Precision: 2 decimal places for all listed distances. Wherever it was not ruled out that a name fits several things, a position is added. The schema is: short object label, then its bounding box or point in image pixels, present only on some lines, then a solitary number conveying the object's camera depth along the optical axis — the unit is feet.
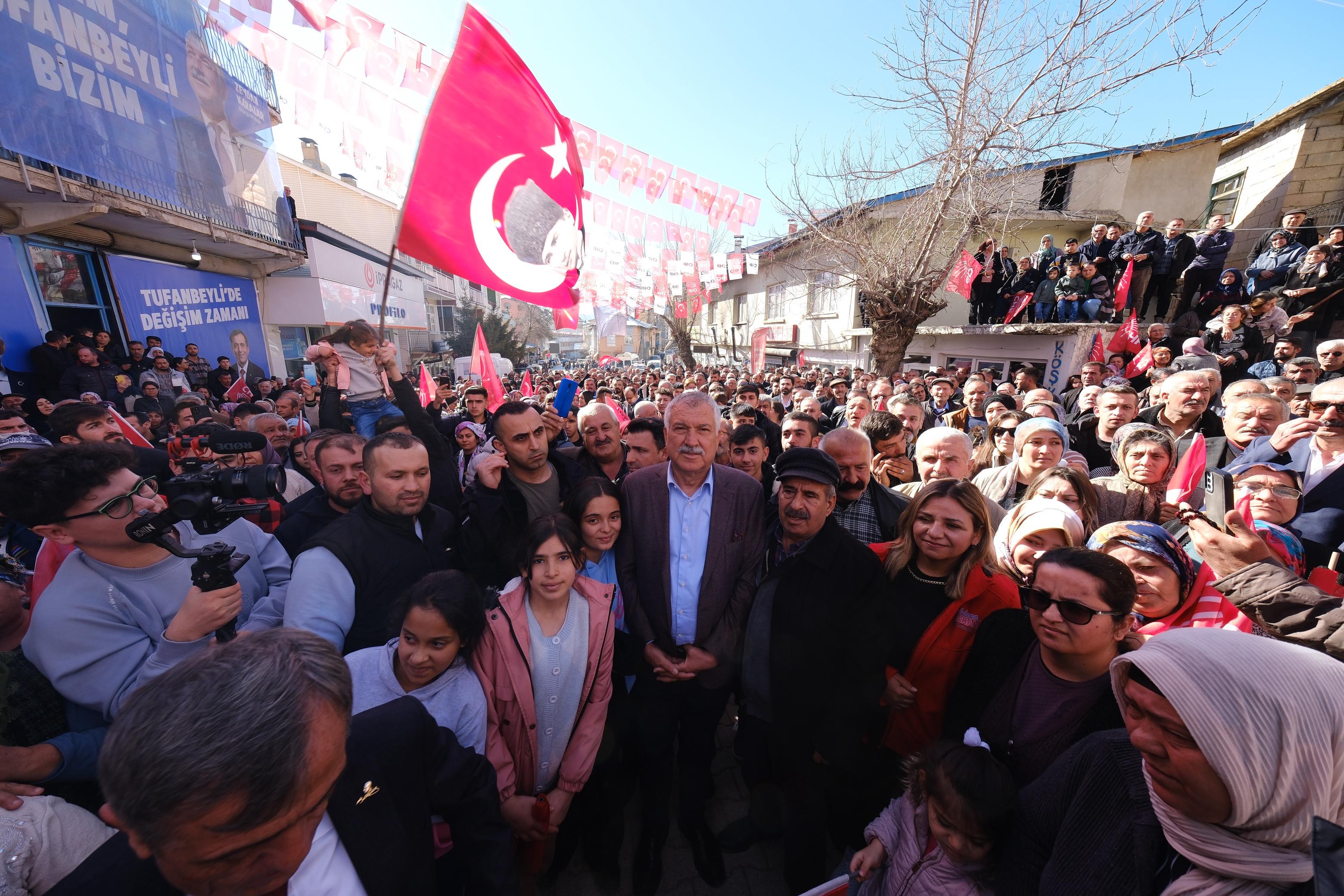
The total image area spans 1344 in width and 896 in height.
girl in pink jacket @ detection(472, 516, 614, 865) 6.75
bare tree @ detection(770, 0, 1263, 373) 24.61
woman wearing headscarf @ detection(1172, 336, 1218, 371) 18.30
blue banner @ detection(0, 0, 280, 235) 19.71
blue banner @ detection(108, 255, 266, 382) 31.99
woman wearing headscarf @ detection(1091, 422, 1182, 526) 9.08
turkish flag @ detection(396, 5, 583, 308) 8.91
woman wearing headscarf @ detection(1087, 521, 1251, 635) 6.07
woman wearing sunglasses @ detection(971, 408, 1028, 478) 12.79
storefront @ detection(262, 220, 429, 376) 47.16
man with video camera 5.10
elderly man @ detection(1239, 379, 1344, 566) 8.40
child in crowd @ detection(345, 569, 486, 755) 6.01
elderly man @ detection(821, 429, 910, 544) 9.78
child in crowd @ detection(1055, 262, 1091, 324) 33.37
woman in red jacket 6.93
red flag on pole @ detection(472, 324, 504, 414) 21.44
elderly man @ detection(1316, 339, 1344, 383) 16.38
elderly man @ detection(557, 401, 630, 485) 12.38
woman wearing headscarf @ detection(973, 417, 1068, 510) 10.34
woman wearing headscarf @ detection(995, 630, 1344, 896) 2.92
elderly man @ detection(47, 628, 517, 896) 2.68
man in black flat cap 7.31
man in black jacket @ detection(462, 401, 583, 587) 9.21
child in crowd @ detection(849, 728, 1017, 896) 4.81
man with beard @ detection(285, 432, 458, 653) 6.53
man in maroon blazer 8.18
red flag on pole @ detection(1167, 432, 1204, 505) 8.47
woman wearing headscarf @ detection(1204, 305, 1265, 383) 23.00
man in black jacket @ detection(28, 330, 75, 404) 23.44
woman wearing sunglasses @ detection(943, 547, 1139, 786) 5.18
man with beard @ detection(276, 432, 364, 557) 8.77
